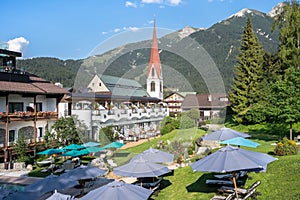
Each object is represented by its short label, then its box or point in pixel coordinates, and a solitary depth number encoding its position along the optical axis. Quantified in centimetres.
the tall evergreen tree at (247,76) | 3359
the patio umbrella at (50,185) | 1013
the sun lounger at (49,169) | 1848
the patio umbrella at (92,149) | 1946
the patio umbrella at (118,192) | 767
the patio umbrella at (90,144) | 2023
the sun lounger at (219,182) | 1035
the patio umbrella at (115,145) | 2089
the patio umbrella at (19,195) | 774
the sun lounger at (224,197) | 875
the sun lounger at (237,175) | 1091
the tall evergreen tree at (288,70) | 1881
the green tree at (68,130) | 2408
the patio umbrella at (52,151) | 1950
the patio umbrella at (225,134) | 1428
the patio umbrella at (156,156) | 1285
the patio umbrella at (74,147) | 1973
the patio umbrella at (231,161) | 835
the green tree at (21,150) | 2070
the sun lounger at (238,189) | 913
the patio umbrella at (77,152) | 1858
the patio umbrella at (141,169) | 1081
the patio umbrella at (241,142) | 1247
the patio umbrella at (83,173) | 1159
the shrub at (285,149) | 1424
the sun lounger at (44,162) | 2009
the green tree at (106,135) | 2635
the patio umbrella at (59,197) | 766
